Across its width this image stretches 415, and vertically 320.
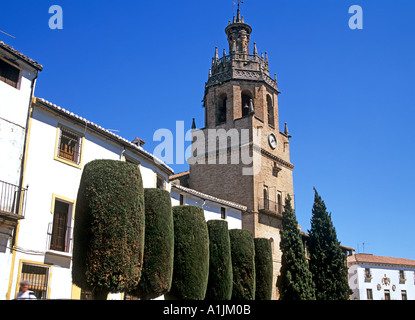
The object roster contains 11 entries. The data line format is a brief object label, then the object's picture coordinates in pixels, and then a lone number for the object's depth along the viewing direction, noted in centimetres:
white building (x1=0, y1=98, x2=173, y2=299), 1466
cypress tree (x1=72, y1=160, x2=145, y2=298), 1309
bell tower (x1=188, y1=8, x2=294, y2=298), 3297
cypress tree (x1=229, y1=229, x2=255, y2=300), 2259
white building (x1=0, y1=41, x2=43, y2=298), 1379
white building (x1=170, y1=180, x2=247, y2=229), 2612
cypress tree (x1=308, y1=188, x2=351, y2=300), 3262
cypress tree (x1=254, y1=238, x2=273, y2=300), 2511
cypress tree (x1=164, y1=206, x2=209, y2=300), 1742
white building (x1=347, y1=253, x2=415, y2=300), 5253
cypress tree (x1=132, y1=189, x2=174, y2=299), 1541
